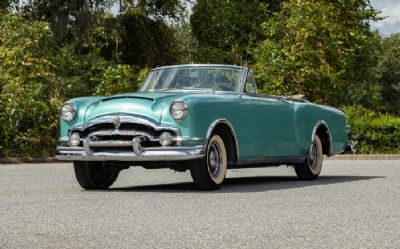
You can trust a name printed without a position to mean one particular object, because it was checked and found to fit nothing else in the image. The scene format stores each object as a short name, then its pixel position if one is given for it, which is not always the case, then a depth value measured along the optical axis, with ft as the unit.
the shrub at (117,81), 93.97
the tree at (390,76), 260.62
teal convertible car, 35.14
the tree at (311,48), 100.42
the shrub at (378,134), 91.40
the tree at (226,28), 124.98
